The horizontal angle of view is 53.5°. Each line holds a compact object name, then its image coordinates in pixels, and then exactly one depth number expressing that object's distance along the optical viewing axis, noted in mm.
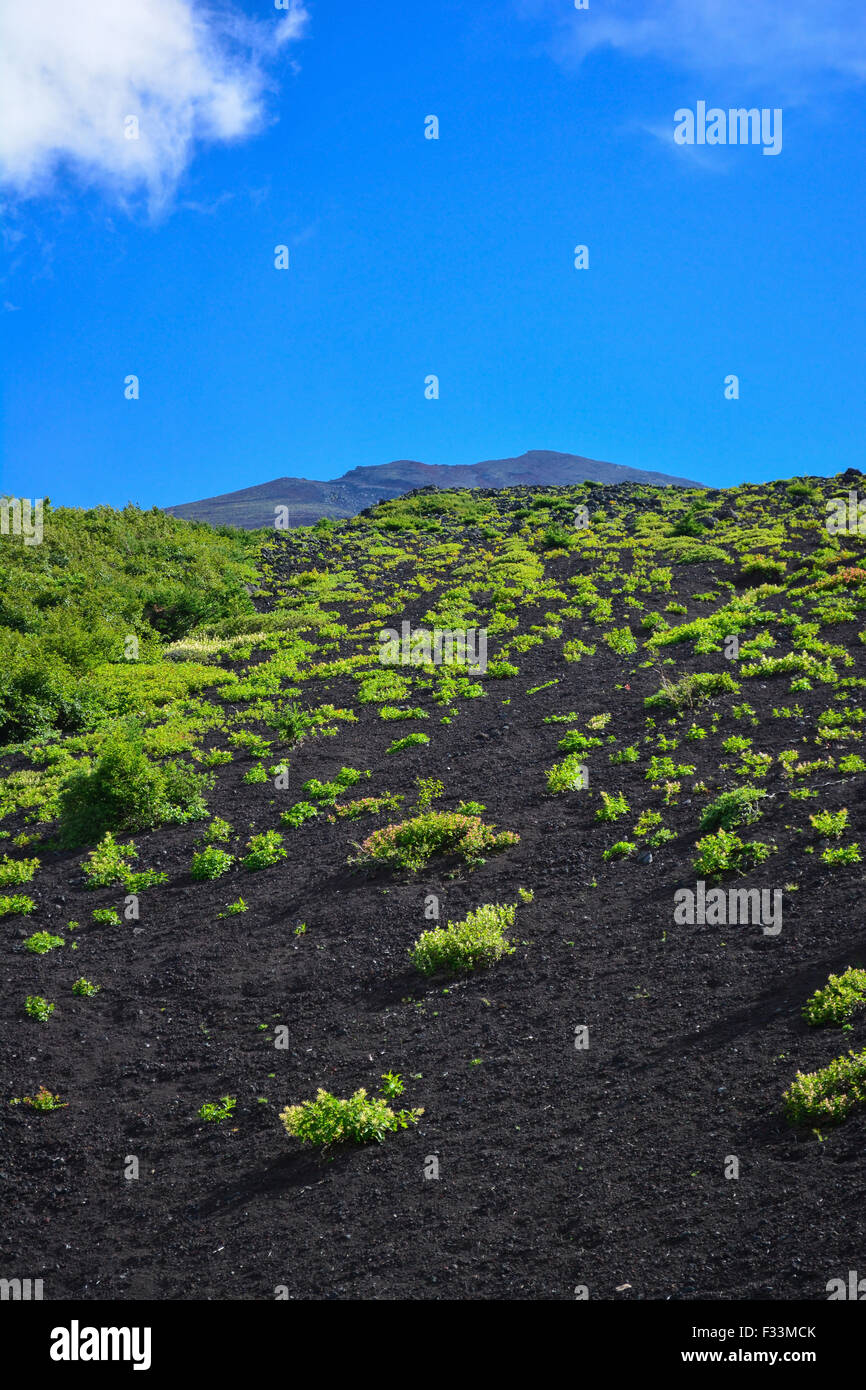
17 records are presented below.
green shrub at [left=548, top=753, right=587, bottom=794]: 14781
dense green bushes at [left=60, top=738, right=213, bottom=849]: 15305
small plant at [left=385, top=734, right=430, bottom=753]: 17672
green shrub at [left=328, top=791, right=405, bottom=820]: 14891
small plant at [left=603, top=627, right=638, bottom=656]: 22922
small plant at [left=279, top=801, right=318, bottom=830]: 14836
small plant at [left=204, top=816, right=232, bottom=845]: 14547
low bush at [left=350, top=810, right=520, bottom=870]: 12859
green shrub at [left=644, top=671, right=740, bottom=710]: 17764
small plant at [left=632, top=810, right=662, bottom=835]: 12781
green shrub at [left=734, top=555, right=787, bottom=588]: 29070
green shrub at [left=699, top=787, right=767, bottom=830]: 12133
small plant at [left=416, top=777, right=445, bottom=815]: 14719
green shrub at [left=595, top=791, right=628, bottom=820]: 13438
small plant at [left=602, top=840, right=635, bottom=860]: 12312
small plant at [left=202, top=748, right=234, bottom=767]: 17938
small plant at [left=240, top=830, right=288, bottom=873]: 13547
